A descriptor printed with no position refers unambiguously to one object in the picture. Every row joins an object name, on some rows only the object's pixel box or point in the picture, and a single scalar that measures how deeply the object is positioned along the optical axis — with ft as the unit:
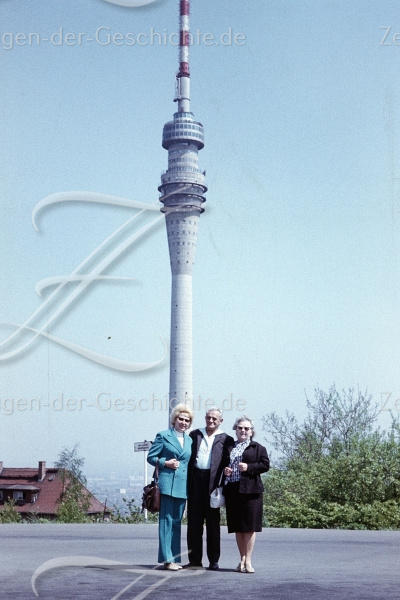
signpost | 70.85
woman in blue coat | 31.07
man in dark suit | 31.19
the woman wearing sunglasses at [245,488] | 30.71
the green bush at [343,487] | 62.64
